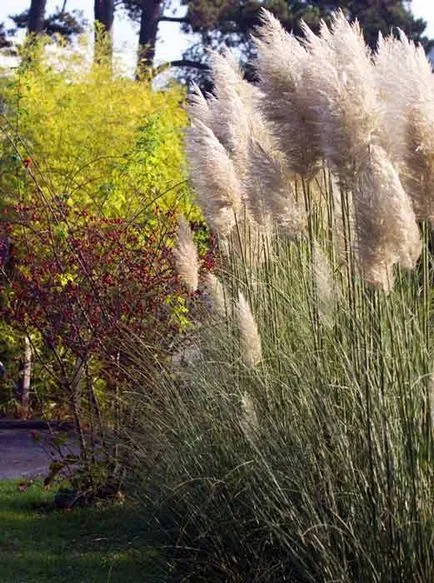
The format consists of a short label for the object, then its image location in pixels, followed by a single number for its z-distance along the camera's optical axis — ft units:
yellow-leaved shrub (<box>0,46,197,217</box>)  37.24
